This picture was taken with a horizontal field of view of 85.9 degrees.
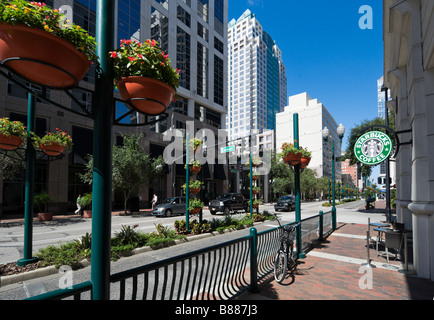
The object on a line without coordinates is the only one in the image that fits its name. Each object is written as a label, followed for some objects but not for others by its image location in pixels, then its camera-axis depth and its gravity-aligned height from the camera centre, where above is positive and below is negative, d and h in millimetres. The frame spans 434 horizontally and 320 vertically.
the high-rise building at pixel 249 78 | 117000 +49309
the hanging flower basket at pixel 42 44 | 1521 +891
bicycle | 5102 -1934
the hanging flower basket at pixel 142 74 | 2057 +887
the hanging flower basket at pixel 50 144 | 6176 +742
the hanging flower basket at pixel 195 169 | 11039 +110
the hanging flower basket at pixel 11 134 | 5441 +887
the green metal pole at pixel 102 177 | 1851 -47
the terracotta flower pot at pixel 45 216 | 15562 -3029
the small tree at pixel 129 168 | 18522 +260
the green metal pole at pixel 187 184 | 10516 -611
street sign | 18184 +1820
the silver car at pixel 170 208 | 18359 -2952
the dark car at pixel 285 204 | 25375 -3549
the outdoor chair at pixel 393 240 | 6121 -1810
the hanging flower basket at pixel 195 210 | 10806 -1827
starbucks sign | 6070 +648
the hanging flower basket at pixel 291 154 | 7391 +556
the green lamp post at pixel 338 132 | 11299 +1859
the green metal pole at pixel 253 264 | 4586 -1822
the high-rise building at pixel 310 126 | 84875 +17167
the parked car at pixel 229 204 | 20109 -2850
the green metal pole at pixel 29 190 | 5680 -470
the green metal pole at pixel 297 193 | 6848 -681
